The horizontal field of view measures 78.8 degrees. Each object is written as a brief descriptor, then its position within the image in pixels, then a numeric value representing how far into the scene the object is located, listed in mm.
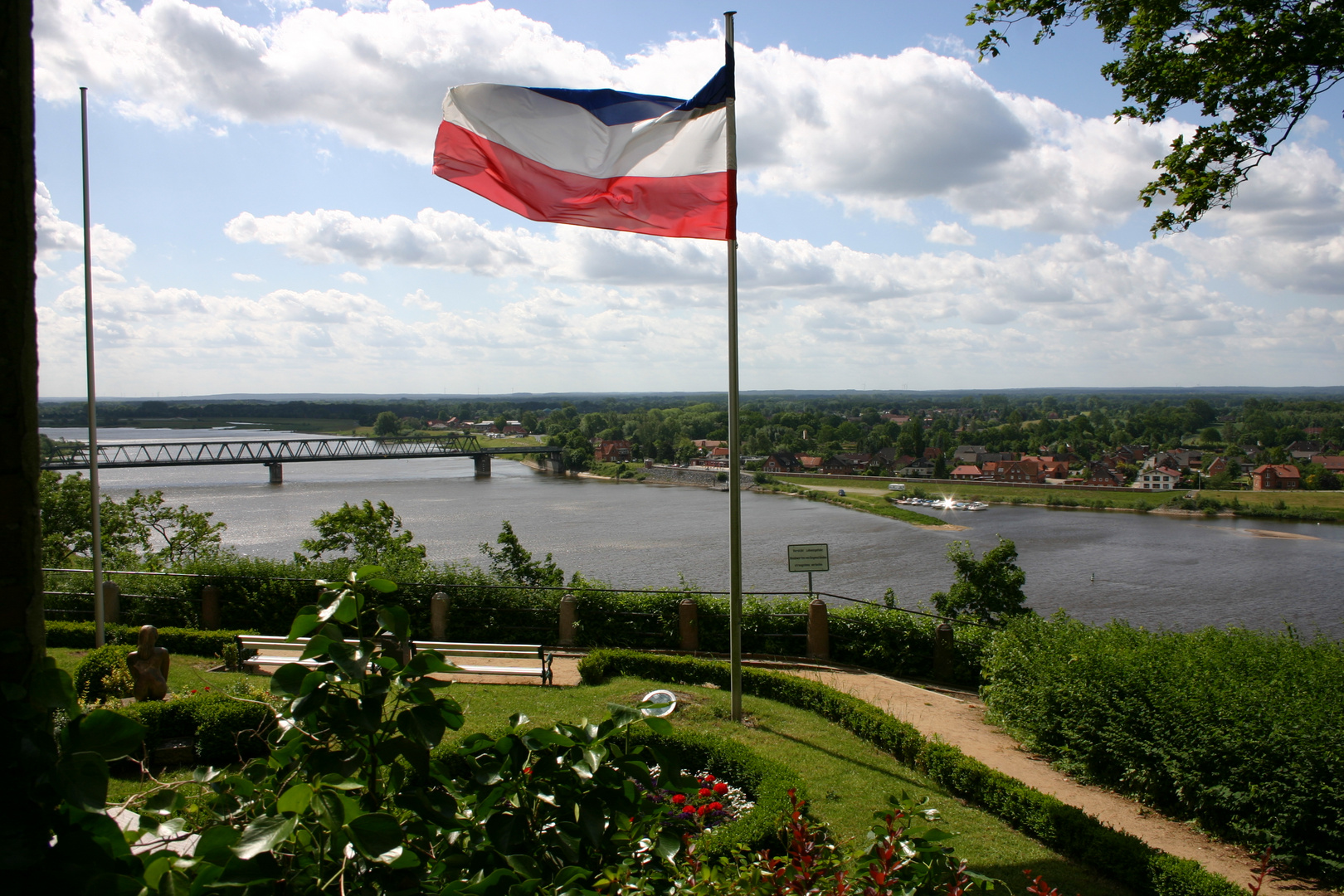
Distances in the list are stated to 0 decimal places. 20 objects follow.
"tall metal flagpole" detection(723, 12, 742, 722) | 8109
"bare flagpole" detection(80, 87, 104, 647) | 11250
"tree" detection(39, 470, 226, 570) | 24750
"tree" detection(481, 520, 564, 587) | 20734
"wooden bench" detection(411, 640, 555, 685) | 11922
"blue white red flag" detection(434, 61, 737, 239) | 7312
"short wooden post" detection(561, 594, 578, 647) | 14484
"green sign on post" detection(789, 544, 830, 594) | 14695
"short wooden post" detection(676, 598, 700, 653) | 14258
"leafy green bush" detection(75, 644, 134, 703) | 9656
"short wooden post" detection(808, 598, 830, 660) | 13648
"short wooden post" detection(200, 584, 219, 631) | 15062
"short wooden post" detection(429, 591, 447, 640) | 14711
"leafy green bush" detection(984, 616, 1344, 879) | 6453
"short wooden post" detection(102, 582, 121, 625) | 14773
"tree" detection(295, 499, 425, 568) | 22766
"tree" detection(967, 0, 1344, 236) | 9117
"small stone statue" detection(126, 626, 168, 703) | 9344
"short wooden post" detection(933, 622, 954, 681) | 13406
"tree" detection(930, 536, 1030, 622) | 20047
